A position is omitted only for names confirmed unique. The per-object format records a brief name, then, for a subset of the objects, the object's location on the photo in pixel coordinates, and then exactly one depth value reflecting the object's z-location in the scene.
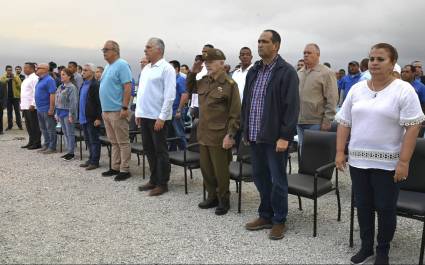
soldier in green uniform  4.35
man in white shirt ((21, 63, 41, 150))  9.12
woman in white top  2.84
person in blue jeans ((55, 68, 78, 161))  7.80
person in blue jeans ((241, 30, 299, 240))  3.58
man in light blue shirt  5.91
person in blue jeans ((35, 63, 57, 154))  8.30
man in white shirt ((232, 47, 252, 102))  6.57
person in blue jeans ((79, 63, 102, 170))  6.75
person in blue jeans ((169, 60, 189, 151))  7.07
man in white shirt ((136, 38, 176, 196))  5.21
